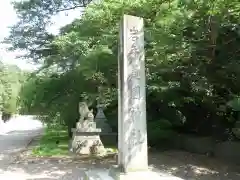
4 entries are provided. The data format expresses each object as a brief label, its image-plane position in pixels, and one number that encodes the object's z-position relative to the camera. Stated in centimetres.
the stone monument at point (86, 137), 747
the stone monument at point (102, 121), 949
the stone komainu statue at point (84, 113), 782
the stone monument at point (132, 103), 375
